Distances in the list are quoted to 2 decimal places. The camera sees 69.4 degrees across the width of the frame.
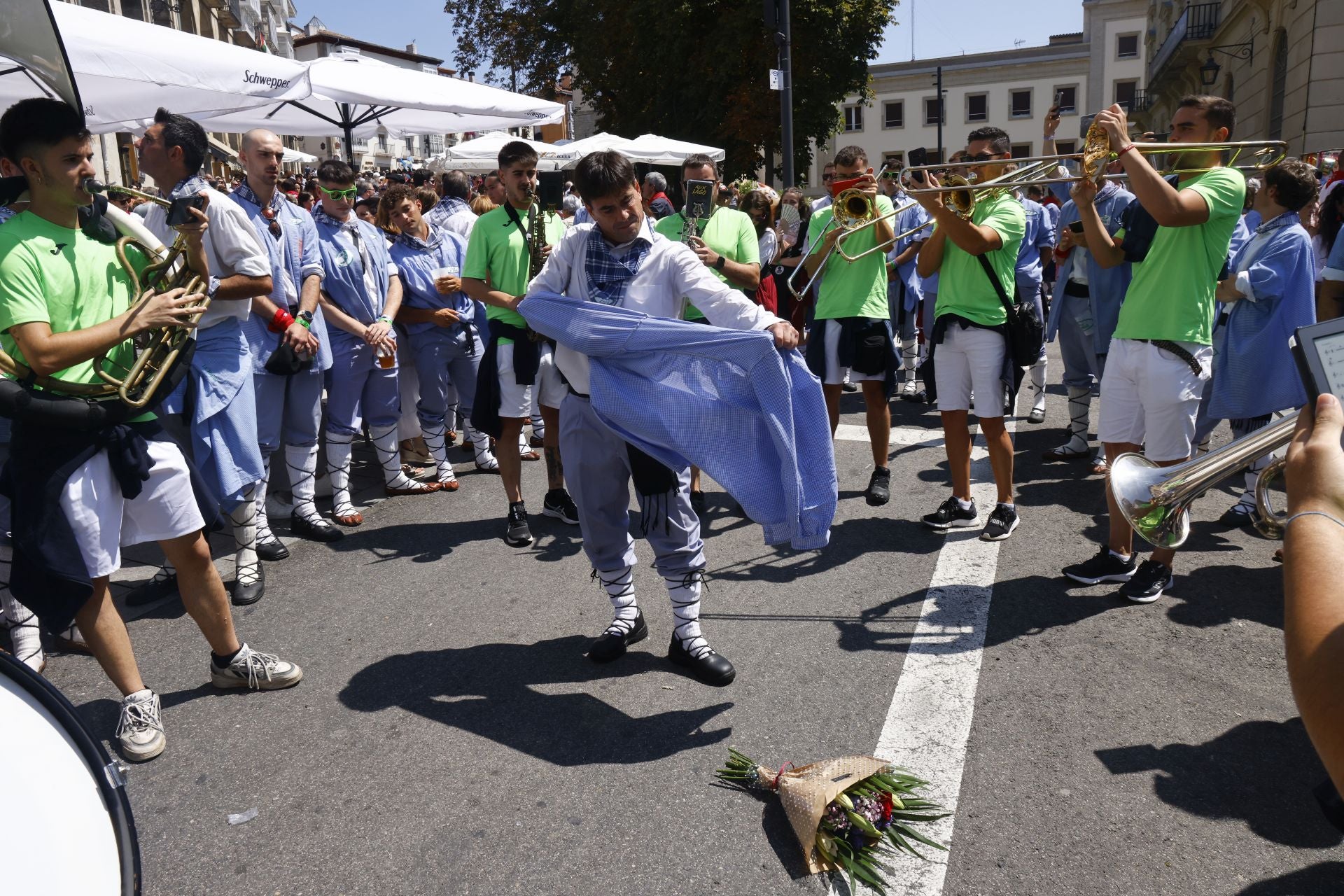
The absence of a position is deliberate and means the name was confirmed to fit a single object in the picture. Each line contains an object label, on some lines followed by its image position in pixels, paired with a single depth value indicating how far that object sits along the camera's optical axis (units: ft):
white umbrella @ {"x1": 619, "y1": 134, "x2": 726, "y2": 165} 49.85
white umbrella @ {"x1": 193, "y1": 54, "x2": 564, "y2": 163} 28.66
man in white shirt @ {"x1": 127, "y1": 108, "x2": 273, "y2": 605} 13.91
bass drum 5.96
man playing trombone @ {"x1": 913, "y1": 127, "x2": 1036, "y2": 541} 16.92
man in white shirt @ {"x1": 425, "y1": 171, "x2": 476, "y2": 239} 26.89
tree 86.02
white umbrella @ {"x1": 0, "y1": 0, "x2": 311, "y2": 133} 18.35
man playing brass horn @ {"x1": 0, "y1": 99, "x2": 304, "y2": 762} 9.77
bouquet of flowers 8.69
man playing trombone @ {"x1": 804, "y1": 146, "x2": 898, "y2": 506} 20.04
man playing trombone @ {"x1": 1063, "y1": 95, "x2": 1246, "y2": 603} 13.24
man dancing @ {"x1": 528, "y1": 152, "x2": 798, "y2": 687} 11.60
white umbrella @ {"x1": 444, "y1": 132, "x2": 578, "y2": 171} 46.42
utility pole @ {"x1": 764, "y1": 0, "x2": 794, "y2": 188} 43.04
